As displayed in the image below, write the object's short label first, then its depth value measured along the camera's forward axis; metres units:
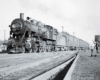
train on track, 15.05
